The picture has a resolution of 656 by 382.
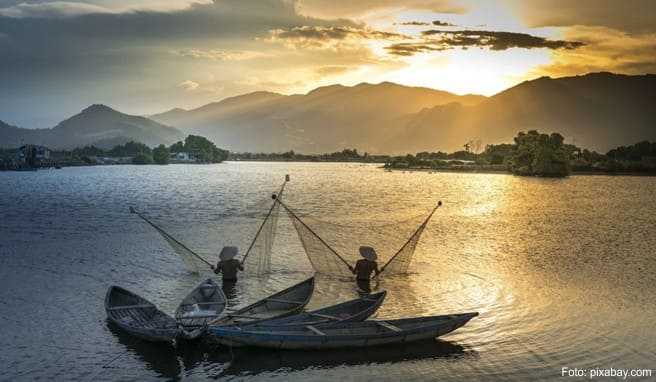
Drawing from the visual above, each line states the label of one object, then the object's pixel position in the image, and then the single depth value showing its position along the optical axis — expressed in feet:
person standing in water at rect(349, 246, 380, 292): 88.89
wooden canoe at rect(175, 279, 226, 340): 59.67
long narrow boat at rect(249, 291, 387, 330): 62.80
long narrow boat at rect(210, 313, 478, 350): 58.80
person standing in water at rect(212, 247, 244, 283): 88.79
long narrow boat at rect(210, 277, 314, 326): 63.98
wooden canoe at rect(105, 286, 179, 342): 60.34
